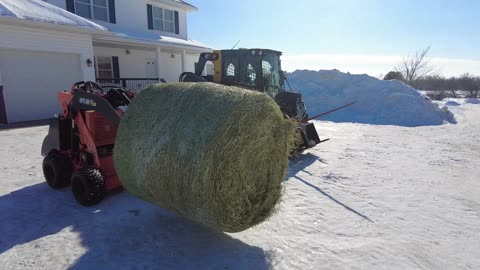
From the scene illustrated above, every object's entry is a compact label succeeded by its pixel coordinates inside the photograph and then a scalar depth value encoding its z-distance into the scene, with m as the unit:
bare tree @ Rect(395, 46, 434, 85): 41.50
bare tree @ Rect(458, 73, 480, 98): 30.15
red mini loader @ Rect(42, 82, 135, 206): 4.18
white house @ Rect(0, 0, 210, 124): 10.44
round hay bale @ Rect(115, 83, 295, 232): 2.82
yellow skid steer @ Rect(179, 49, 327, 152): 7.76
